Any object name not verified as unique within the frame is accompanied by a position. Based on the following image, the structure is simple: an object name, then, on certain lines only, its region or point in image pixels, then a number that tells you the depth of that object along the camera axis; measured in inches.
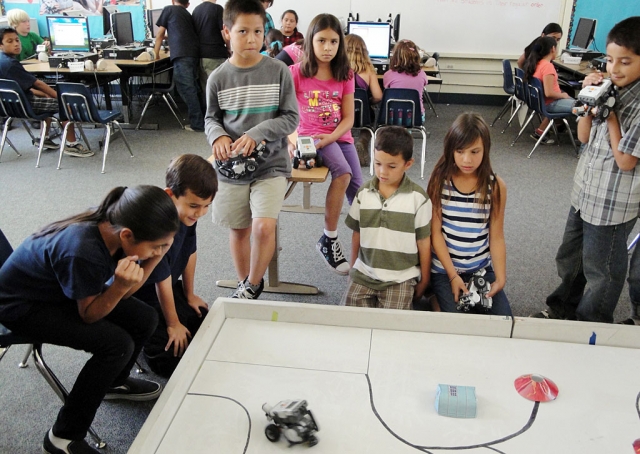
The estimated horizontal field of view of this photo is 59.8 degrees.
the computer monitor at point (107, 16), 239.1
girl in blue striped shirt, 75.4
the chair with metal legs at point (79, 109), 156.3
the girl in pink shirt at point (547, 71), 181.0
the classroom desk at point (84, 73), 187.8
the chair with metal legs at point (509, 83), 213.0
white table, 44.1
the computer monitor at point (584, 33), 216.4
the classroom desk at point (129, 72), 206.5
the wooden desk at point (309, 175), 89.9
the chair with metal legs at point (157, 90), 207.9
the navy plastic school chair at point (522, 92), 191.0
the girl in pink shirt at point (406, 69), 162.7
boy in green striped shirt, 75.4
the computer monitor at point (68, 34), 210.4
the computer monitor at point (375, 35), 197.0
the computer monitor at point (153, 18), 247.1
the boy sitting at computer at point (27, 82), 160.6
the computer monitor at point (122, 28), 226.7
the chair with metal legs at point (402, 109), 157.5
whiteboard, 246.4
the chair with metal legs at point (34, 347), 59.5
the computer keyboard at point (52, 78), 201.5
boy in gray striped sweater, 79.2
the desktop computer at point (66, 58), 191.9
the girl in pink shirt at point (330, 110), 95.8
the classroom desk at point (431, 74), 188.4
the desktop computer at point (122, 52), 209.7
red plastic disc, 48.1
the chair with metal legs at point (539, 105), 179.8
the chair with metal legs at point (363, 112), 160.6
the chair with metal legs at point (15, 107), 157.8
